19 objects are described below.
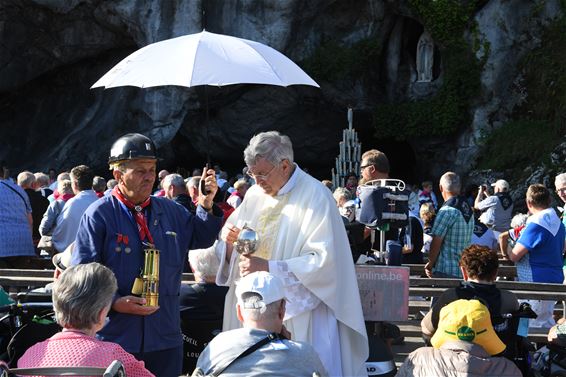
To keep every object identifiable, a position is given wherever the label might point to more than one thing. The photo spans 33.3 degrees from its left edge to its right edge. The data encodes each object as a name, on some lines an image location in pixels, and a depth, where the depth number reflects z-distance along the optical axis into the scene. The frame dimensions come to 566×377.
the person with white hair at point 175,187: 8.27
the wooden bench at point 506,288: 6.64
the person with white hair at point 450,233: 8.59
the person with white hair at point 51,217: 9.93
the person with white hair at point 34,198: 11.65
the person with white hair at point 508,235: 10.15
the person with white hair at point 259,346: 3.75
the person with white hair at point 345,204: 7.18
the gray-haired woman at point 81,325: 3.76
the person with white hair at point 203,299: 6.25
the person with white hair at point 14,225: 10.16
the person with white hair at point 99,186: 10.38
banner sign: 5.52
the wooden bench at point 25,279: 7.19
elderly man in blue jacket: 4.61
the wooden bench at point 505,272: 8.71
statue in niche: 27.77
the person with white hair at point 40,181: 12.52
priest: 4.93
